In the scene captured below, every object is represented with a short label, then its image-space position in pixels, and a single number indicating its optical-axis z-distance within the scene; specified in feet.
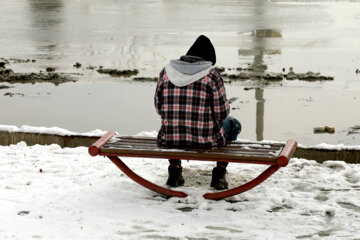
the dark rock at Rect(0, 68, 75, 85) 39.17
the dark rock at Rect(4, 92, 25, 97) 35.60
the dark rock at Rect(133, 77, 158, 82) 38.63
